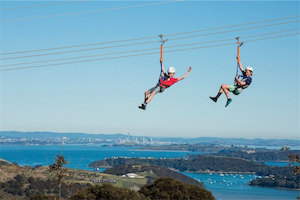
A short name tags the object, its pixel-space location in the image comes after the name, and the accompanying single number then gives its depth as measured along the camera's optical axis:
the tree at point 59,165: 25.81
